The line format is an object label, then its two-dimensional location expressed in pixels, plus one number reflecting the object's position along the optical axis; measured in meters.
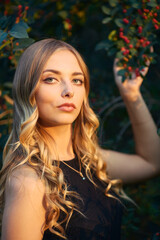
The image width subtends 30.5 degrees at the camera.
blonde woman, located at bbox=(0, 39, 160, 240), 1.65
